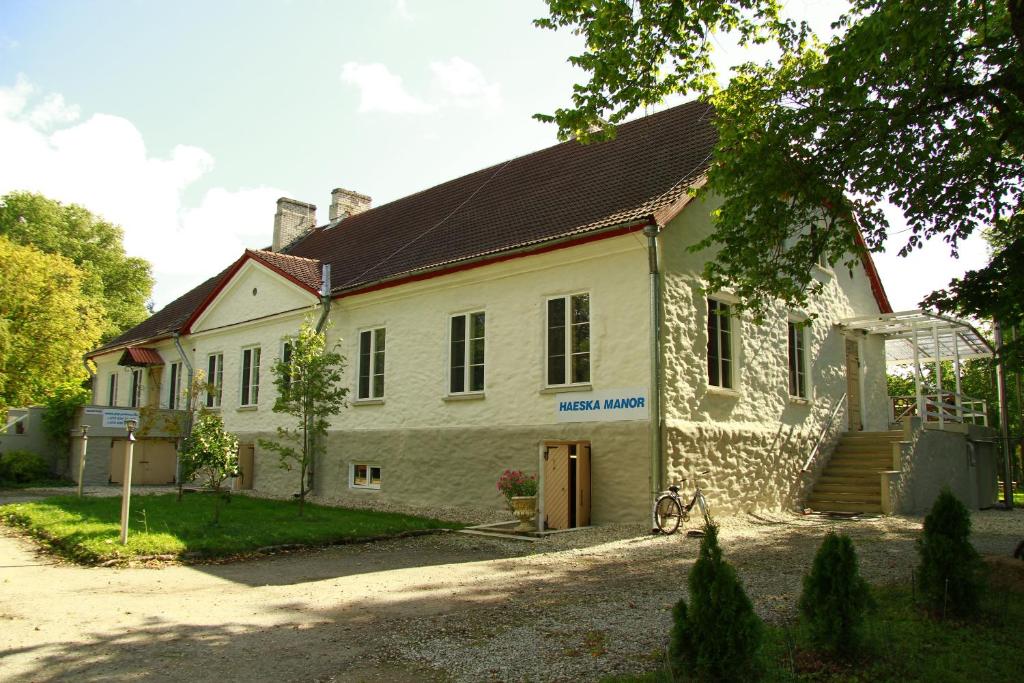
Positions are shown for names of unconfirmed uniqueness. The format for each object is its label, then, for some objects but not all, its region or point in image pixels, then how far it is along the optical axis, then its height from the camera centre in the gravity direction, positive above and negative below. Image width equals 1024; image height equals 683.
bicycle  12.68 -0.90
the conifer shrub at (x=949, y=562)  6.82 -0.92
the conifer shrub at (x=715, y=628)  4.94 -1.08
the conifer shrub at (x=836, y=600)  5.73 -1.06
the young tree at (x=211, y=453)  13.20 -0.03
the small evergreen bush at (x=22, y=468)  24.25 -0.56
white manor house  13.95 +1.94
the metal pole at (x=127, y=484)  11.28 -0.48
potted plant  13.49 -0.70
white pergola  18.00 +3.08
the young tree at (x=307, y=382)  14.80 +1.30
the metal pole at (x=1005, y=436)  19.84 +0.51
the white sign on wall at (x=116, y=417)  23.78 +0.99
